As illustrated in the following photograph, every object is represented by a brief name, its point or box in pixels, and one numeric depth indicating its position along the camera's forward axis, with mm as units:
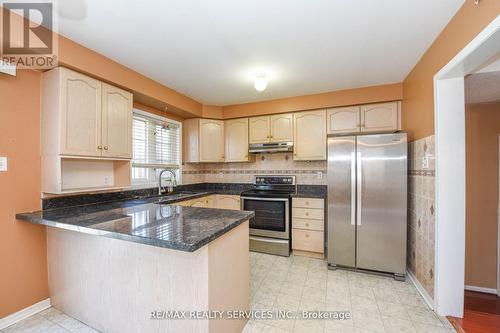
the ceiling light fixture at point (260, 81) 2488
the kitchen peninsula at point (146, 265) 1275
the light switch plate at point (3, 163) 1711
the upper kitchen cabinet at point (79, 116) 1861
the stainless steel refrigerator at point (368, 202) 2426
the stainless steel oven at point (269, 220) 3156
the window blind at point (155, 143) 3045
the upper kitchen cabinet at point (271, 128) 3521
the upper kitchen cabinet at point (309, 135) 3299
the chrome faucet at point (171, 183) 3222
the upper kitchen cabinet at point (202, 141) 3779
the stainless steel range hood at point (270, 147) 3494
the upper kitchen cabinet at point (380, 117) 2932
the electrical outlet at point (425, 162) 2031
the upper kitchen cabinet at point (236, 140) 3805
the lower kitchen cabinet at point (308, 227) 3043
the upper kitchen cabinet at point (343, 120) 3111
